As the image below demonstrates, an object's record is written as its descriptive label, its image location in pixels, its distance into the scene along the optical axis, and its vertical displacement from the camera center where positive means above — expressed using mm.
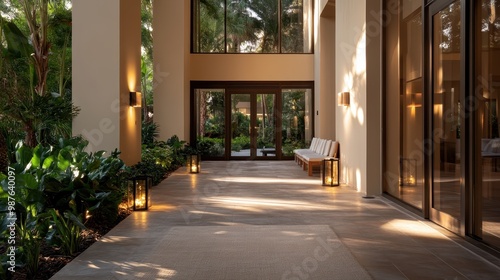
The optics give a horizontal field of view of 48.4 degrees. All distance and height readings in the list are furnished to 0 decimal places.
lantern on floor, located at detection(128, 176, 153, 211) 7461 -738
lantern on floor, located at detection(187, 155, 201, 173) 13631 -609
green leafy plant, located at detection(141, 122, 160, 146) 15453 +159
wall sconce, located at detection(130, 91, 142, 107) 9656 +705
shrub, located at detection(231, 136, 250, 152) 18797 -169
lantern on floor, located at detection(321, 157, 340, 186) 10641 -664
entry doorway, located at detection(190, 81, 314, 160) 18562 +677
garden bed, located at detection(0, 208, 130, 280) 4309 -1024
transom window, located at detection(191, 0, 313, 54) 18766 +3803
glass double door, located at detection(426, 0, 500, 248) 4969 +187
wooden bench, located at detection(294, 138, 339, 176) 12398 -391
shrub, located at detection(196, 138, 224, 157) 18547 -265
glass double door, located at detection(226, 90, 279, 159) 18688 +531
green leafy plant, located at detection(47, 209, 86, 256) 4845 -857
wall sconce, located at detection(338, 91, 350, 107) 10594 +748
